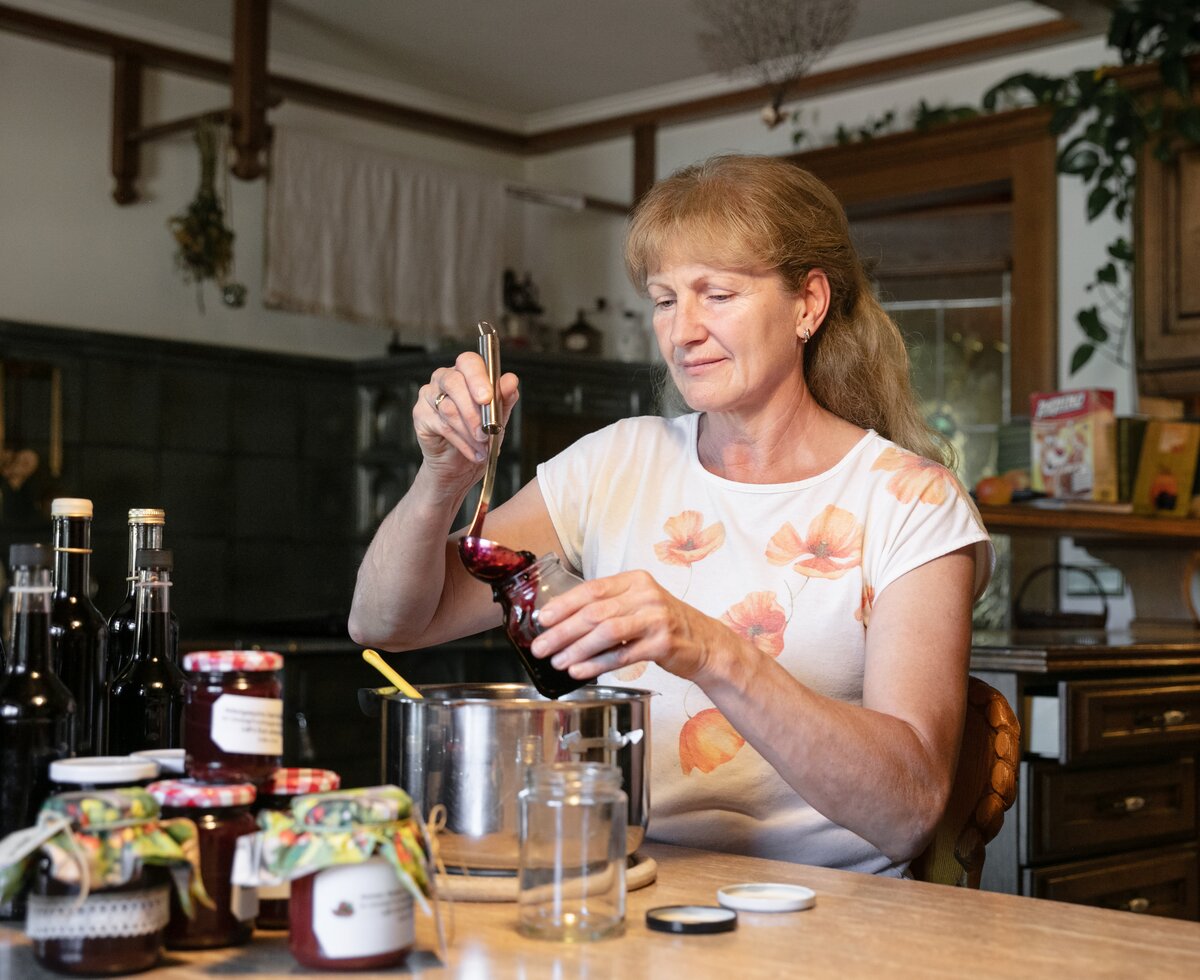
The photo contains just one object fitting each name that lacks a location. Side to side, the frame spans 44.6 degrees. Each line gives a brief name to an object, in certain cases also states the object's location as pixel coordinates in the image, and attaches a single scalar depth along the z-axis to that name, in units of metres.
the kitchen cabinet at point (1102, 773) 2.61
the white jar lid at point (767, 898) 1.09
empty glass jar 1.00
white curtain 5.54
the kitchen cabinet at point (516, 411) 5.75
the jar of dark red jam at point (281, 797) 0.99
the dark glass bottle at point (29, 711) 1.03
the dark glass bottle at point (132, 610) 1.27
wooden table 0.94
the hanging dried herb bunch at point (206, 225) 5.31
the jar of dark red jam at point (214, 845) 0.94
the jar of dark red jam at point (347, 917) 0.91
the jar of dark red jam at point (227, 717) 0.97
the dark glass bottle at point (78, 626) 1.16
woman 1.41
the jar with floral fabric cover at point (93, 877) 0.88
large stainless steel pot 1.08
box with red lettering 3.55
